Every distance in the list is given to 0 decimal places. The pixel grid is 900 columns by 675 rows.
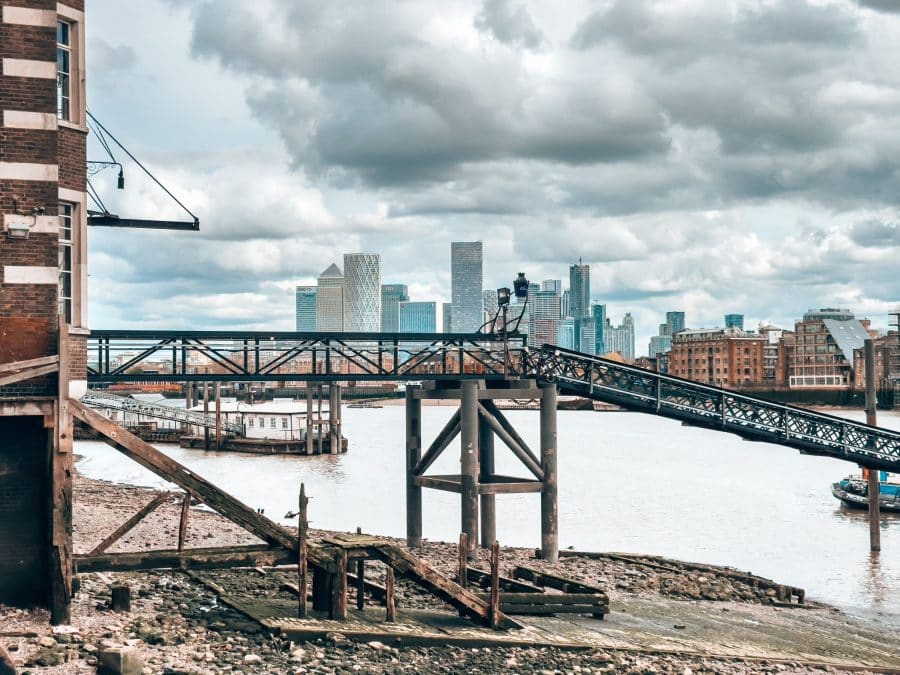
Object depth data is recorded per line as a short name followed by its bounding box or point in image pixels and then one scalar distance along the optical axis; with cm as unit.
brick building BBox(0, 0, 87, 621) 1997
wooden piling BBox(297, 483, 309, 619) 2223
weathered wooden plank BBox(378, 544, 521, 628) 2294
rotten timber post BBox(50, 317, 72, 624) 1975
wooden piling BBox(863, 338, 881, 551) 4235
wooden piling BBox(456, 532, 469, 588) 2414
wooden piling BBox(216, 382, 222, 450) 9244
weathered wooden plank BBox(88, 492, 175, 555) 2107
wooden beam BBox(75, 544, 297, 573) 2108
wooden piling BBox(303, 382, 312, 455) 8688
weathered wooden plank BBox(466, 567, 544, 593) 2619
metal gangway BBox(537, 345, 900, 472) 3669
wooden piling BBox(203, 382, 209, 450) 9427
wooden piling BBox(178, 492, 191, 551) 2200
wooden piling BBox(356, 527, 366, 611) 2397
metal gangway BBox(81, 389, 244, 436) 9719
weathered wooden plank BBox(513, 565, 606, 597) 2624
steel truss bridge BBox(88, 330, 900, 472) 3544
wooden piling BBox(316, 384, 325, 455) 8956
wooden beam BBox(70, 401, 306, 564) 2072
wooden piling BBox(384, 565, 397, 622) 2253
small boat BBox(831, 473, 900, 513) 5600
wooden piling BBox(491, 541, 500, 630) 2301
